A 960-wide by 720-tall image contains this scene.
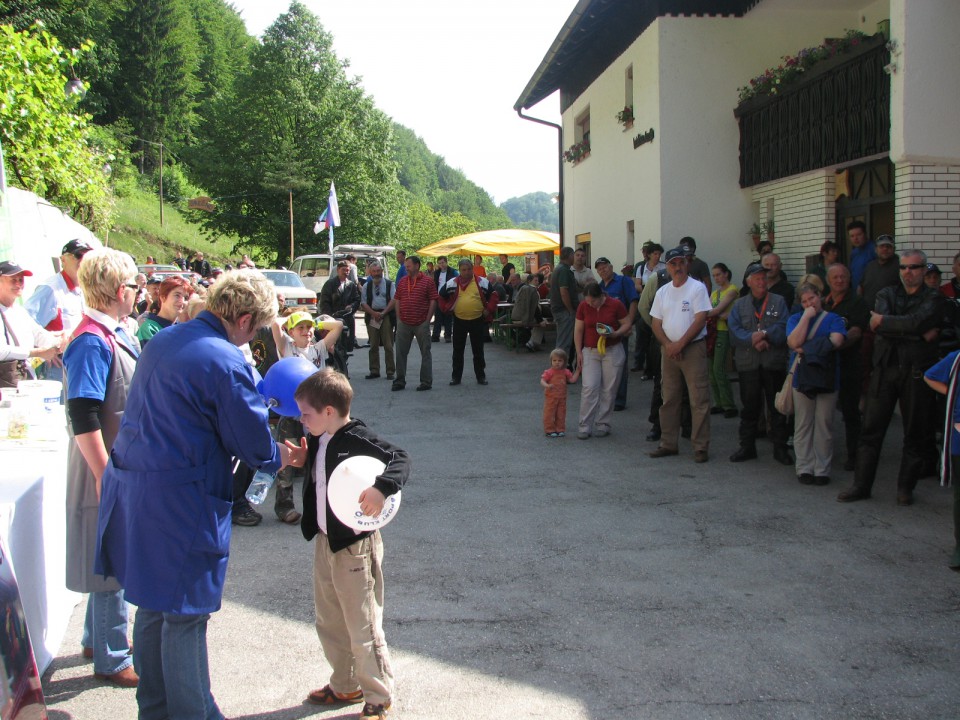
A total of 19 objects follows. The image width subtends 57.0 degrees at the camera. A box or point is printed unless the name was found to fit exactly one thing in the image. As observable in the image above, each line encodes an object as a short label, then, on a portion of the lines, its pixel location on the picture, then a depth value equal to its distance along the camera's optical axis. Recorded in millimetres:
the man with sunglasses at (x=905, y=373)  6398
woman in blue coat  2977
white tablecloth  3693
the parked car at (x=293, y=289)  22859
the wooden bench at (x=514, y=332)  17484
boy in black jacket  3426
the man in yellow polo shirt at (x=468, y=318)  13188
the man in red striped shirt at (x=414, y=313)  12906
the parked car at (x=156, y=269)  31262
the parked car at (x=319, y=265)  29422
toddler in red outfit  9320
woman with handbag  7164
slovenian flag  28812
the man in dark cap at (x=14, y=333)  5926
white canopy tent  10141
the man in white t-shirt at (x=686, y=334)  8023
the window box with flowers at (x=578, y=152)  20828
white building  9070
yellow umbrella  21328
